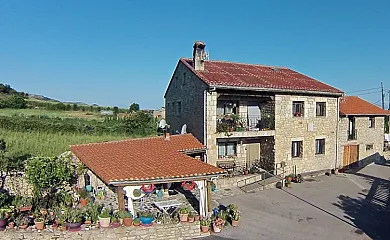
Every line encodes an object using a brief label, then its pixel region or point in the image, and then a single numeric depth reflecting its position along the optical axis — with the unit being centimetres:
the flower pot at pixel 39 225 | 1018
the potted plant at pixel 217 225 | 1147
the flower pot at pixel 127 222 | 1034
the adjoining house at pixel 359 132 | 2470
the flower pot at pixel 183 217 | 1111
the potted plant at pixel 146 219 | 1052
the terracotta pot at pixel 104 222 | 1023
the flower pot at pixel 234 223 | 1218
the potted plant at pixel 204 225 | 1116
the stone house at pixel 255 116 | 1820
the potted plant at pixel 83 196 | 1383
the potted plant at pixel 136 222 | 1038
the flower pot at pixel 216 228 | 1147
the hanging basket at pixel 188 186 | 1609
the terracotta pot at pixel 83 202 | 1382
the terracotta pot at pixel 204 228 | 1116
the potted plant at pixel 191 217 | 1116
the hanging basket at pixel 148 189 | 1355
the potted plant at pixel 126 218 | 1034
